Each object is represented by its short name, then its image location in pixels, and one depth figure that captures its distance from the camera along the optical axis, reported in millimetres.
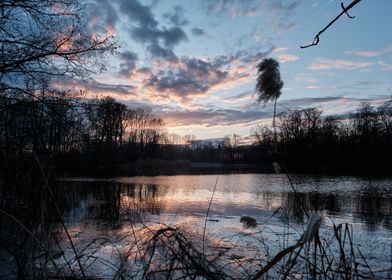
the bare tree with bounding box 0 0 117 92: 7406
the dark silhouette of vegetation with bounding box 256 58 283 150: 1868
